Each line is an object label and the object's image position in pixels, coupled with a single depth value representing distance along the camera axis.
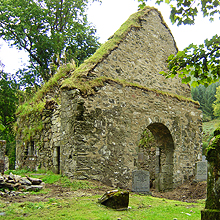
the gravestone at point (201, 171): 11.47
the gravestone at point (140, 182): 8.93
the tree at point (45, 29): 20.08
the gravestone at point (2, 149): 10.29
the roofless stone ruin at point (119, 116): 8.80
